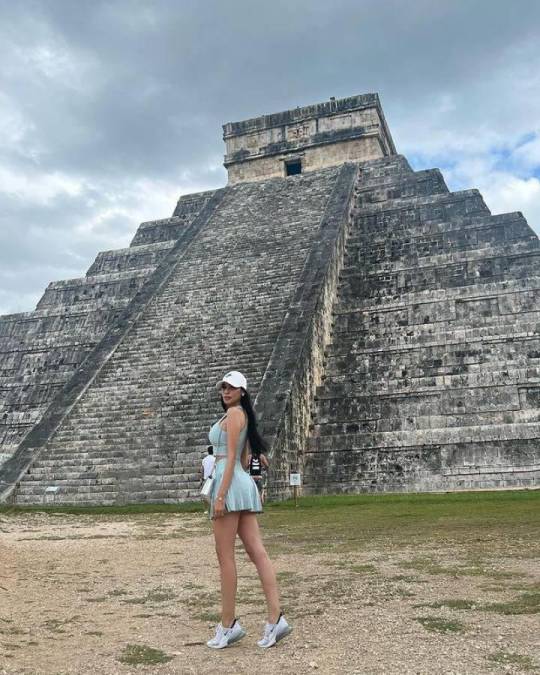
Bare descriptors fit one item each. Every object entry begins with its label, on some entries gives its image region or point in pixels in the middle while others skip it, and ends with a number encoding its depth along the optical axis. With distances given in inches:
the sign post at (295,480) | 423.2
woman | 140.9
